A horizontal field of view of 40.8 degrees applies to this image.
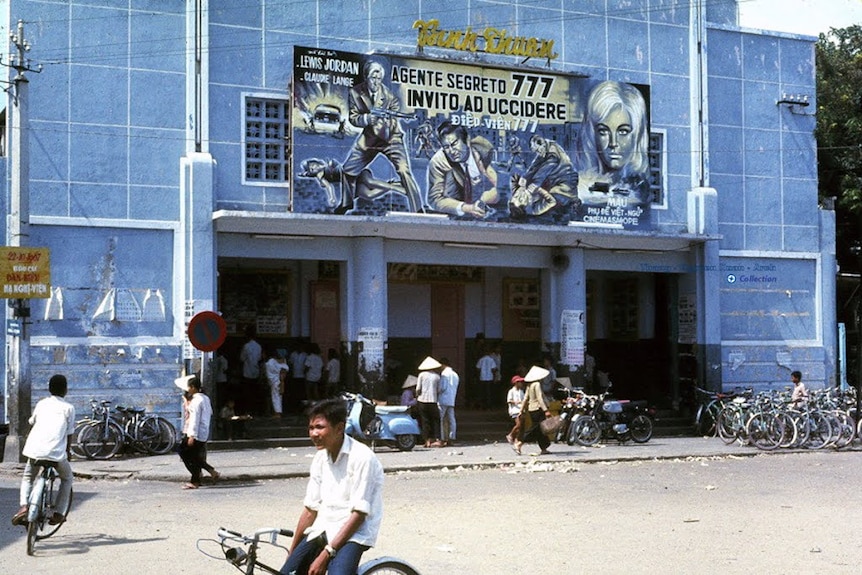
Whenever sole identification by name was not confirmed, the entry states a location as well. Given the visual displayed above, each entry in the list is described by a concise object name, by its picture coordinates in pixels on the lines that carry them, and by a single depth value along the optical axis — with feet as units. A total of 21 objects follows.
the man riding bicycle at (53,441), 35.14
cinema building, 70.23
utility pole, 63.57
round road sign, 61.36
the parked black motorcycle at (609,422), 73.31
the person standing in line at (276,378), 76.13
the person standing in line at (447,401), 73.67
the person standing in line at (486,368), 85.56
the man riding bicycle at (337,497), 20.67
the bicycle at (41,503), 33.60
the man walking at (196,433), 52.26
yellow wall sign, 63.26
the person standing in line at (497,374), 87.20
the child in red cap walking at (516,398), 71.67
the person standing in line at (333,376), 80.69
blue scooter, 67.00
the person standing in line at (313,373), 82.38
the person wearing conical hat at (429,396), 72.84
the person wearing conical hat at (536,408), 66.90
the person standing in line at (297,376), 83.05
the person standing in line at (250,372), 79.25
